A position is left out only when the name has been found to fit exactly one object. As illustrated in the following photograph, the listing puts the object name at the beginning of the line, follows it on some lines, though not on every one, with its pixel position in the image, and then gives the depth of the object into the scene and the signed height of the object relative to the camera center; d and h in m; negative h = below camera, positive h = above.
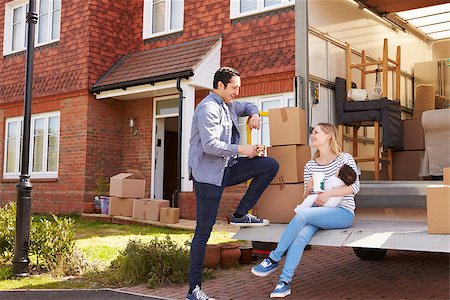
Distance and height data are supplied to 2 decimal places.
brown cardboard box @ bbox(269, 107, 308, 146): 5.27 +0.60
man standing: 4.55 +0.22
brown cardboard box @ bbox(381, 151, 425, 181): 7.26 +0.32
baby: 4.75 +0.06
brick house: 11.39 +2.38
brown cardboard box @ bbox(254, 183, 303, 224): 5.21 -0.13
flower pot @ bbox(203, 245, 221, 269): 6.32 -0.81
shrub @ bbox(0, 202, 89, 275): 6.21 -0.73
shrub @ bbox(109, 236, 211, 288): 5.68 -0.84
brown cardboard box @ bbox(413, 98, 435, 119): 8.01 +1.22
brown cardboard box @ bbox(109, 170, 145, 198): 11.58 -0.01
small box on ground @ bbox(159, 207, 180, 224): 10.71 -0.57
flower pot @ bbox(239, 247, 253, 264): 6.75 -0.83
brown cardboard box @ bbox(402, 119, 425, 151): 7.28 +0.73
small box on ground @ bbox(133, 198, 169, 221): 11.17 -0.45
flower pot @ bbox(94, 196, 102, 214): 12.85 -0.46
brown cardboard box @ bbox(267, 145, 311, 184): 5.23 +0.25
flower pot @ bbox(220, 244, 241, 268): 6.46 -0.81
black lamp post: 6.00 -0.05
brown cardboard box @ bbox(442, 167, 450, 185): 4.60 +0.12
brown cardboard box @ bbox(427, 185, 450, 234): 4.03 -0.14
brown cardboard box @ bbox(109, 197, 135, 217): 11.67 -0.44
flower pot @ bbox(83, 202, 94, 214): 13.02 -0.54
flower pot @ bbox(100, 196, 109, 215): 12.45 -0.44
